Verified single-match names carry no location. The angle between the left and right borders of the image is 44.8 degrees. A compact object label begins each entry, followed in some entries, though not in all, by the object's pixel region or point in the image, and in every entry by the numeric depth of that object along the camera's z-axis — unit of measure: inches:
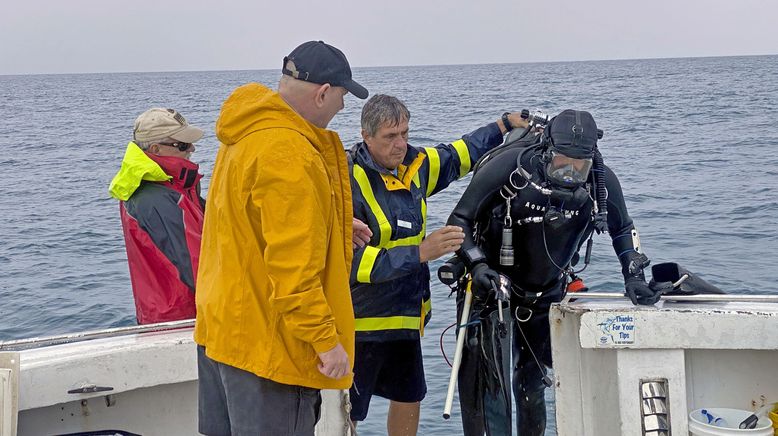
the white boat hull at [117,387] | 135.1
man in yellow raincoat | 98.0
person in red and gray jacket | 154.8
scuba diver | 152.3
